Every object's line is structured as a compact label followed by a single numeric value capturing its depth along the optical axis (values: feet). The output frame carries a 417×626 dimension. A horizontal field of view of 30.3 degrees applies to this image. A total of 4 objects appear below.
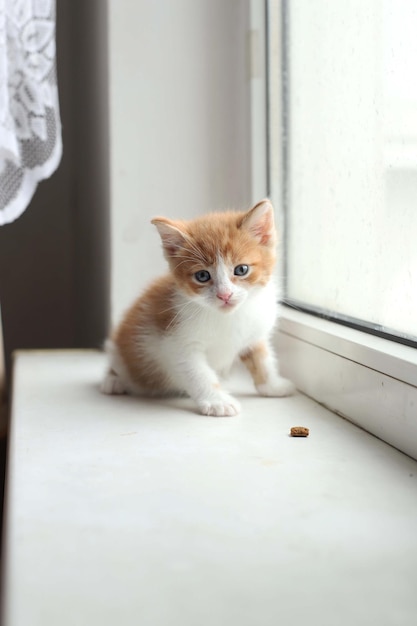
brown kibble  3.18
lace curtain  4.09
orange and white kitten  3.60
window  3.15
